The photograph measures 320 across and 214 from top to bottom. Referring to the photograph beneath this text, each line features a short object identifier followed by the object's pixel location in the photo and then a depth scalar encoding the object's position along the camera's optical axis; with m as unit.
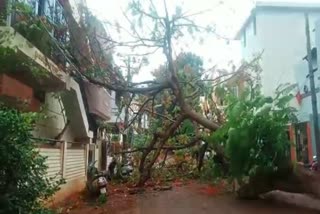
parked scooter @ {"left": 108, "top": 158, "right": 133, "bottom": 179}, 9.33
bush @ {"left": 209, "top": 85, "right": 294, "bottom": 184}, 5.25
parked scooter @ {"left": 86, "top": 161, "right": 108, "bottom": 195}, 6.58
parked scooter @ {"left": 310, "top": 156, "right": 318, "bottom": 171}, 6.41
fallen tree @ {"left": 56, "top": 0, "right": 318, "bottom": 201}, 5.32
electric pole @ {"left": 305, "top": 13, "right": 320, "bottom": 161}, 6.37
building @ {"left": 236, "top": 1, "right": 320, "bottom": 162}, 8.84
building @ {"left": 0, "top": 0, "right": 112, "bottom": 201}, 4.06
